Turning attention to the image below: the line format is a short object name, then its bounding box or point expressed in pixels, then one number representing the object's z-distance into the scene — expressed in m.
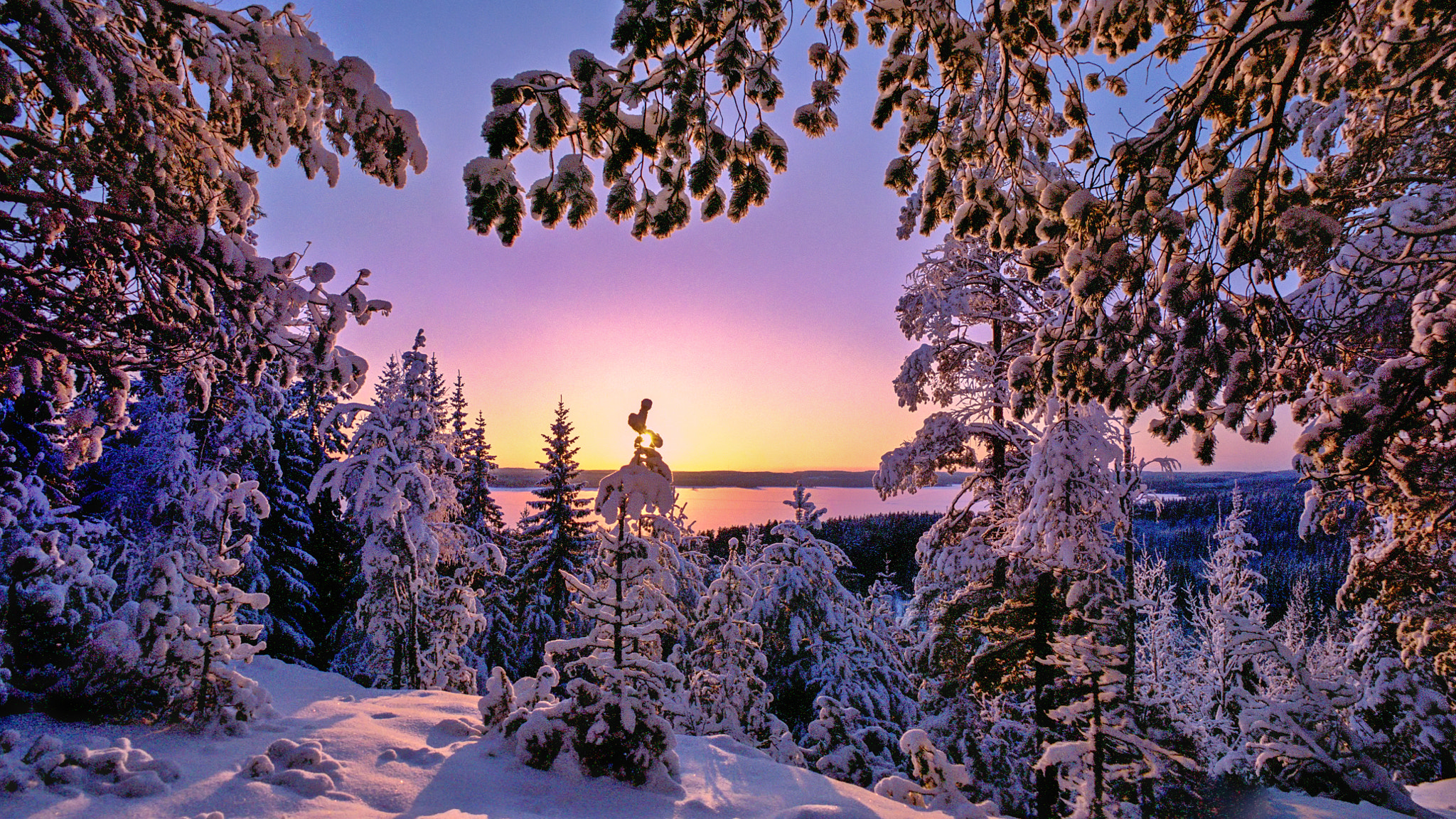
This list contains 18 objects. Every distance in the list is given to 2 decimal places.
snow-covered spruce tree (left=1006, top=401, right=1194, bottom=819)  6.01
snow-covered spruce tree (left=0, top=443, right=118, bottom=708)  5.69
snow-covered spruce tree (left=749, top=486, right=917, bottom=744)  12.39
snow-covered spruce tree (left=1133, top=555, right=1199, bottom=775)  20.89
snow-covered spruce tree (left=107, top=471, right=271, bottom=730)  5.65
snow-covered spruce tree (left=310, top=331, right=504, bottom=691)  11.86
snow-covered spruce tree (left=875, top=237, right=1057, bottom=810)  8.87
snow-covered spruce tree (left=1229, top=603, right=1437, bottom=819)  6.72
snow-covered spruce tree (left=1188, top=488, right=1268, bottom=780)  17.27
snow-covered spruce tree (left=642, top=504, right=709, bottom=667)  11.07
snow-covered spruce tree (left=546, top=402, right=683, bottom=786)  5.14
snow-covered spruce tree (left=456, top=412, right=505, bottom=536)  21.83
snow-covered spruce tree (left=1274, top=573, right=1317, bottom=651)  26.66
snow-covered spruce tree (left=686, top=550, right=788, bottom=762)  11.34
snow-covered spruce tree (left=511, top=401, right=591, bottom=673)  20.64
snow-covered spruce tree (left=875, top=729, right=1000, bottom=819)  5.11
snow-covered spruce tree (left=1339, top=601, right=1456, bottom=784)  12.36
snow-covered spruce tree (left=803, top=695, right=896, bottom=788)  9.90
